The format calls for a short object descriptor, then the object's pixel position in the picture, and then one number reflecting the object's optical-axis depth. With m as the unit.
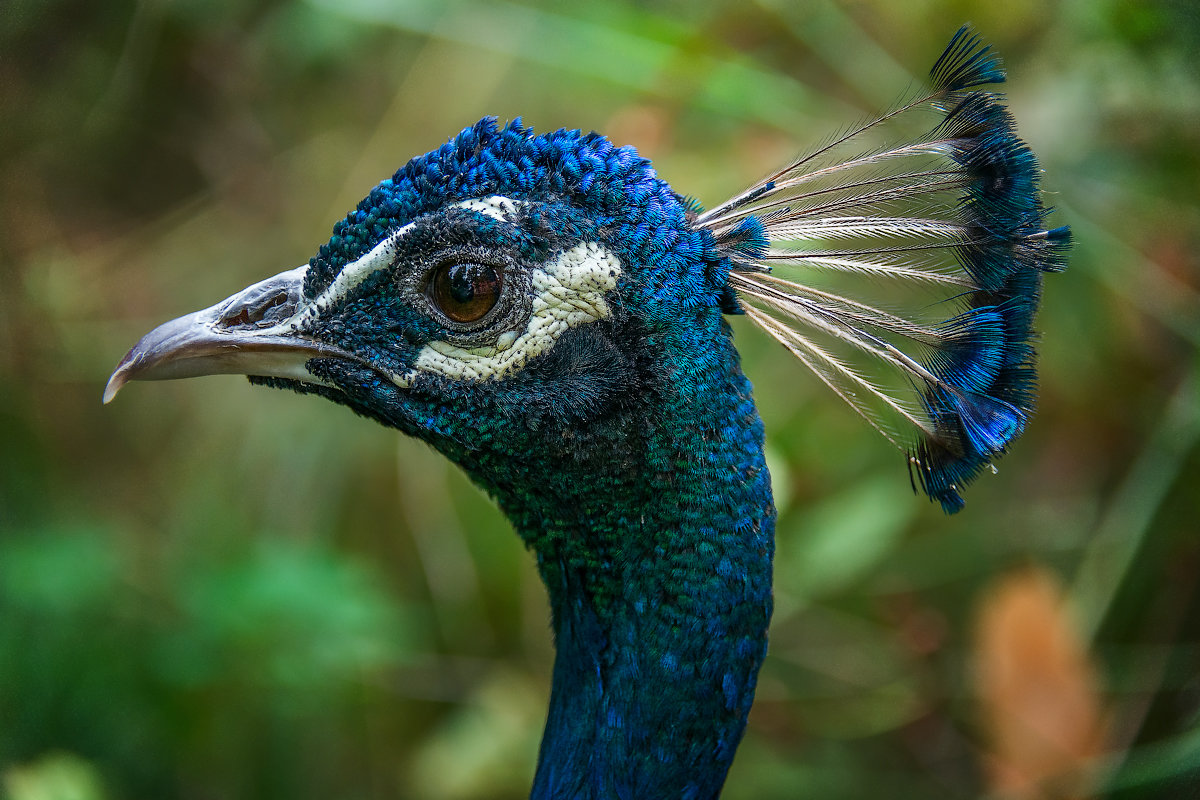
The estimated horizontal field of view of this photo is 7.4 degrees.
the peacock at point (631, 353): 1.49
